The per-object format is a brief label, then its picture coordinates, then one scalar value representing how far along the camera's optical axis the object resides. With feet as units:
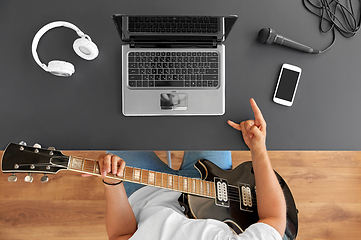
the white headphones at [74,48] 2.26
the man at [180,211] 2.34
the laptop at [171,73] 2.50
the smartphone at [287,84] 2.63
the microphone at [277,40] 2.55
